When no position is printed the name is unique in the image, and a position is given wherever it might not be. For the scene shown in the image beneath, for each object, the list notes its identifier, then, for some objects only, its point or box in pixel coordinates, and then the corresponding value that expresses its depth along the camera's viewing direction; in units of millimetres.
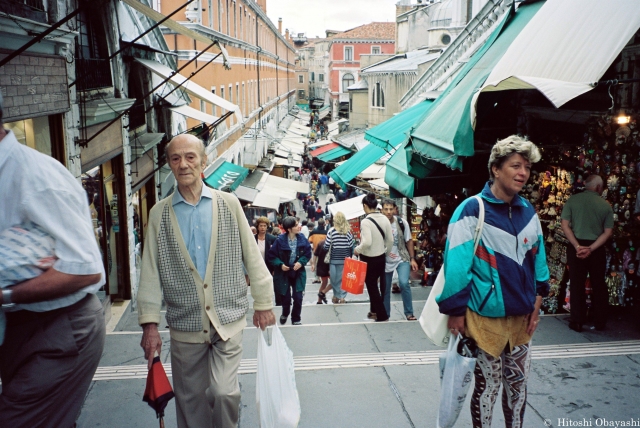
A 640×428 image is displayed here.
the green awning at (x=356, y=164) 14555
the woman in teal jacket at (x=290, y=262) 7594
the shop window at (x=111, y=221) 8430
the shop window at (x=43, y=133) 5436
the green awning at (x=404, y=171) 7797
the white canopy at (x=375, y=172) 18734
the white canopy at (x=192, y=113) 11727
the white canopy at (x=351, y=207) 15641
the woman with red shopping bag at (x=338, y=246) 9047
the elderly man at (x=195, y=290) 3320
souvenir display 6129
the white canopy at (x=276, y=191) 19583
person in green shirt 5621
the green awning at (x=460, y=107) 5805
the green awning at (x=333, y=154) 28197
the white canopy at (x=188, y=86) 9887
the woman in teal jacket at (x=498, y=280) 3277
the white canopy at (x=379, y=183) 17391
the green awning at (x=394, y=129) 9898
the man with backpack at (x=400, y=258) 7359
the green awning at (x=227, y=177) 17053
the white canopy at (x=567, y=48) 4199
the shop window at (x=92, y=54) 7727
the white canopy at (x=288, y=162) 34531
